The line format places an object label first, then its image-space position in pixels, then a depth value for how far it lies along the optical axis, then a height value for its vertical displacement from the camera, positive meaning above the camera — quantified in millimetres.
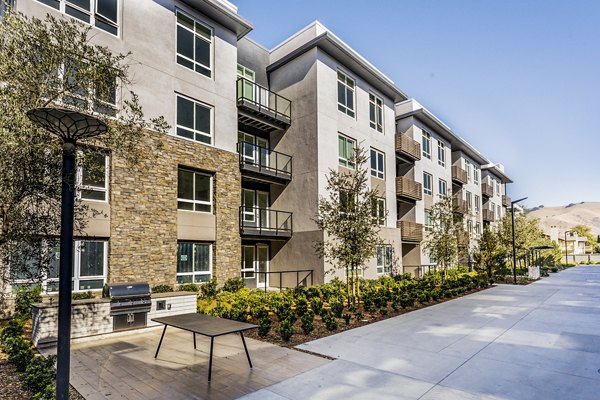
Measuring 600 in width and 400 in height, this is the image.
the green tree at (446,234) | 19344 -273
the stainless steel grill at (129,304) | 8344 -1674
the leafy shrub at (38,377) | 4797 -1923
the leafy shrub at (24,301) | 9391 -1740
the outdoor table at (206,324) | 5617 -1563
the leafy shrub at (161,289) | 11945 -1851
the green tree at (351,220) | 11906 +357
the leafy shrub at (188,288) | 12709 -1950
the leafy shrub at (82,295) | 10191 -1753
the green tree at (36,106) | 4809 +1747
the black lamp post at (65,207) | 3773 +305
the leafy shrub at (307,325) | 8359 -2174
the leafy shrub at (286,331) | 7801 -2148
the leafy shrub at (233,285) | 14156 -2089
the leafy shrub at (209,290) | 13279 -2123
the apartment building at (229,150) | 11836 +3836
